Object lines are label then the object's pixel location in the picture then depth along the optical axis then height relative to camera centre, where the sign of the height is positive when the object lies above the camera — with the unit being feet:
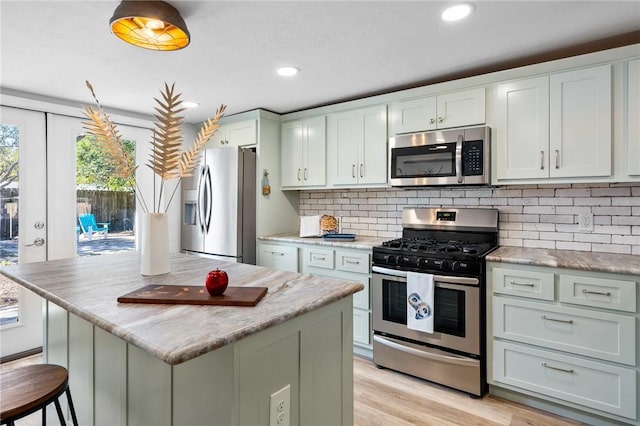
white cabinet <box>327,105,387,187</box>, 10.40 +1.94
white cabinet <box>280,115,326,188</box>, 11.75 +1.99
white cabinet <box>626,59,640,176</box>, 6.97 +1.80
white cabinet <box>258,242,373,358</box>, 9.81 -1.61
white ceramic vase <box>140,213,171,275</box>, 5.75 -0.51
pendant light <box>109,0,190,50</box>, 5.09 +2.78
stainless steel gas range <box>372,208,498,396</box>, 7.88 -2.07
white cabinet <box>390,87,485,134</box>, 8.79 +2.57
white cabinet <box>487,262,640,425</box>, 6.55 -2.49
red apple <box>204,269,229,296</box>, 4.44 -0.90
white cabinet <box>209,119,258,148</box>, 12.28 +2.72
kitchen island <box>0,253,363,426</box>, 3.52 -1.64
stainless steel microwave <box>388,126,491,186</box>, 8.59 +1.35
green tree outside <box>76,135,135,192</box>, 11.50 +1.41
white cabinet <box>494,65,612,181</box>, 7.32 +1.84
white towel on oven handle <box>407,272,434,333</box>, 8.29 -2.12
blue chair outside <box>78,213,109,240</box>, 11.68 -0.47
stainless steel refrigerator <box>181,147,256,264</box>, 11.82 +0.21
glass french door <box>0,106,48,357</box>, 10.09 -0.10
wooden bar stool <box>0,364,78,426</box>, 4.02 -2.15
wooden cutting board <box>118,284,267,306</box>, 4.23 -1.04
